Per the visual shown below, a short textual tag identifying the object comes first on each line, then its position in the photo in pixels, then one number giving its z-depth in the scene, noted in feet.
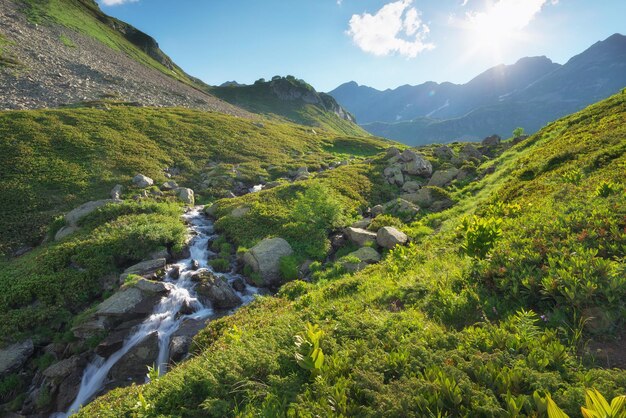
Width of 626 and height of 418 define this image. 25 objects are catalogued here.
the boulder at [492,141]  157.58
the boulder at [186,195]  93.27
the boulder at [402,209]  77.71
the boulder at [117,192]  86.30
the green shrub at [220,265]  61.67
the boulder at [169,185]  100.40
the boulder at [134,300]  47.44
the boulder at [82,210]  72.74
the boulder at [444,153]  139.07
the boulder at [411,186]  104.06
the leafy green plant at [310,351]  21.44
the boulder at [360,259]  54.54
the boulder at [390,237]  59.98
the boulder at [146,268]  55.57
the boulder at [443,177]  103.86
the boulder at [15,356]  43.06
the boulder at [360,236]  65.05
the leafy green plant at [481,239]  32.40
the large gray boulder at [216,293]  52.31
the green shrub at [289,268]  58.70
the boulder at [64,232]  67.45
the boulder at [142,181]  96.81
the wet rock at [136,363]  40.75
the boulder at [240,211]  80.48
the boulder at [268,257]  59.16
